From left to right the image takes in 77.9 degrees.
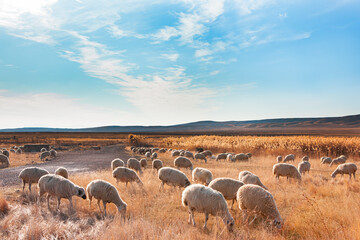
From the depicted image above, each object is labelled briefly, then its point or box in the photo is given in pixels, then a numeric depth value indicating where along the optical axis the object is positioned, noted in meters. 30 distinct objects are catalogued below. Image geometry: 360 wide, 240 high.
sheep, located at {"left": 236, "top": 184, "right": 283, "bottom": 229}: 6.63
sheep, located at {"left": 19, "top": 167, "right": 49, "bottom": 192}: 10.19
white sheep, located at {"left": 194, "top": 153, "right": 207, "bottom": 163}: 25.26
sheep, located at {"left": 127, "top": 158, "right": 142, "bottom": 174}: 16.09
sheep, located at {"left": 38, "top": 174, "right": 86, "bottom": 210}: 8.02
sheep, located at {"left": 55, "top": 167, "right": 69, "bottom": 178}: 11.69
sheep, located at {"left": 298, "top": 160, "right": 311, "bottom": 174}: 15.90
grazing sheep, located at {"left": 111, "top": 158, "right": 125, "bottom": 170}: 15.86
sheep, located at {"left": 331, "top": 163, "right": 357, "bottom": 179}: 13.91
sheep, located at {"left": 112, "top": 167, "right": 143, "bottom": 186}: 11.28
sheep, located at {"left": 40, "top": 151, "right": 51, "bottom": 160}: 28.56
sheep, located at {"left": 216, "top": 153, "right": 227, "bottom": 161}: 26.98
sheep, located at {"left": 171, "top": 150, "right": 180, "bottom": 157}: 29.67
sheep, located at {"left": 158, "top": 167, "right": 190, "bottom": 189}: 10.61
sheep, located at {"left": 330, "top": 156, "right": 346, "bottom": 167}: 20.02
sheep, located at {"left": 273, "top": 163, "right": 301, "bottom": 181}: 13.00
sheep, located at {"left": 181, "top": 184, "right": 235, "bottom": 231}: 6.23
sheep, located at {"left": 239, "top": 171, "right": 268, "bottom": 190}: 9.88
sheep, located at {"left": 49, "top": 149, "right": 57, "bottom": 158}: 30.67
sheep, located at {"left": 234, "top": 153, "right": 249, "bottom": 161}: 25.39
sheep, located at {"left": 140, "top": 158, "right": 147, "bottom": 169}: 19.94
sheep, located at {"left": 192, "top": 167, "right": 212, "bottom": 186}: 11.62
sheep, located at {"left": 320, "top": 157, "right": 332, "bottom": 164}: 20.63
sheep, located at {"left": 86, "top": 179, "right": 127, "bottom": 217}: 7.86
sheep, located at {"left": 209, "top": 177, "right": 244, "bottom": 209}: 8.16
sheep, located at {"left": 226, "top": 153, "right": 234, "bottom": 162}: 25.55
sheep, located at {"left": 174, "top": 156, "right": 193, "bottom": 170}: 17.09
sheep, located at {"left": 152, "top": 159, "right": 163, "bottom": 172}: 16.45
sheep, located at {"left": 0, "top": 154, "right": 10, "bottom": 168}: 21.88
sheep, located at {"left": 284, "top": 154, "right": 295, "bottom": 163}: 22.28
